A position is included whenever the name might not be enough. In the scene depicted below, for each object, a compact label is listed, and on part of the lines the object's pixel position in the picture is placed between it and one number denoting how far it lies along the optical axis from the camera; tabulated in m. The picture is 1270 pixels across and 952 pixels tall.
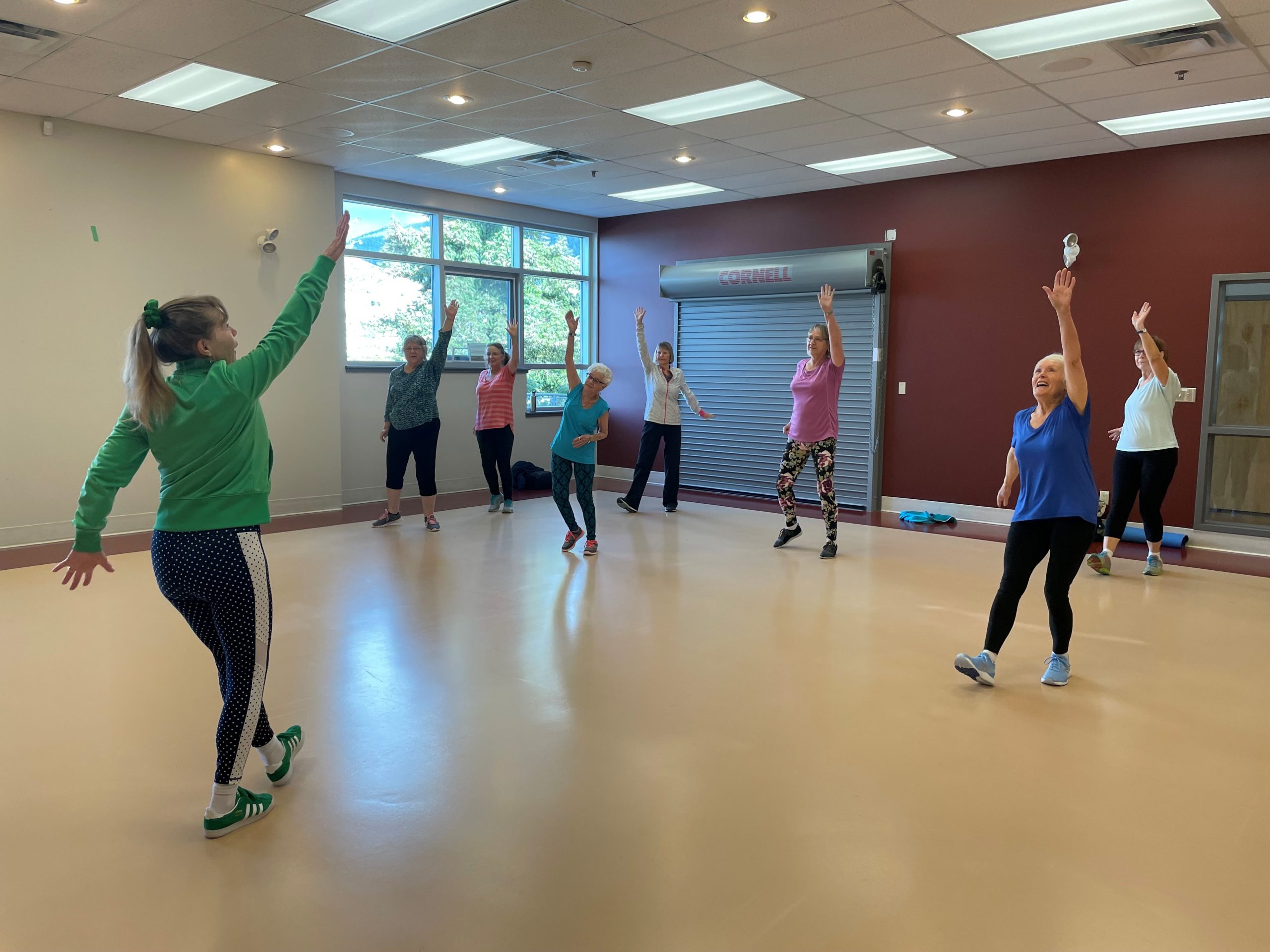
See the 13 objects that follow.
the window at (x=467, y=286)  8.66
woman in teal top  6.09
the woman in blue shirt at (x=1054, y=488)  3.49
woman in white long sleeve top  8.30
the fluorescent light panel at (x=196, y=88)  5.58
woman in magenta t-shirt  6.22
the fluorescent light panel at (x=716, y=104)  5.80
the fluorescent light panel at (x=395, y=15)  4.45
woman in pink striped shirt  7.77
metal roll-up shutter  8.76
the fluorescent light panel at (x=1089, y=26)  4.49
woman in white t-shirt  5.73
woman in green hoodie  2.34
